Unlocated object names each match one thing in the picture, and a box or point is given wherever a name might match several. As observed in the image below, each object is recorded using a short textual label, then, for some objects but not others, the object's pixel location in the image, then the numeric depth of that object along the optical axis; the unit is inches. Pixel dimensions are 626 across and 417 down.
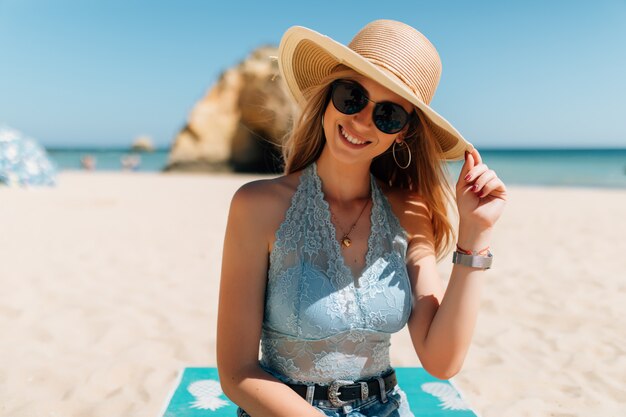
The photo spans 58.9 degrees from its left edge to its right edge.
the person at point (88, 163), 1102.4
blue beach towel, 112.0
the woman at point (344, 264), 75.3
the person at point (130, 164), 1204.5
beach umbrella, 560.1
